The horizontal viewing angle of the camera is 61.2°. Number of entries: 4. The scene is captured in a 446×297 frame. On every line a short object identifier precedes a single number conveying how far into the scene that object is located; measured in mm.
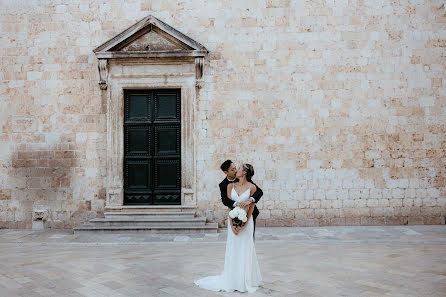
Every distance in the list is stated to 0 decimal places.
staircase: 8523
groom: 4652
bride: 4598
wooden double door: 9453
